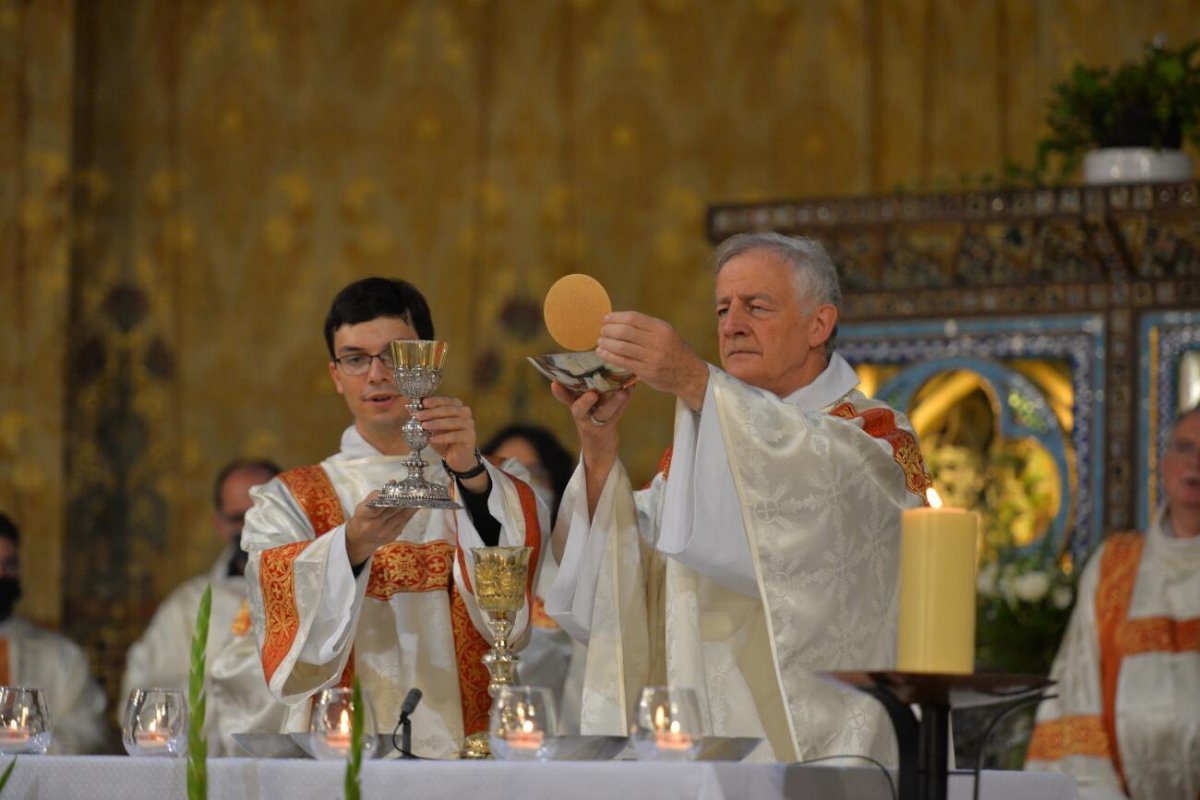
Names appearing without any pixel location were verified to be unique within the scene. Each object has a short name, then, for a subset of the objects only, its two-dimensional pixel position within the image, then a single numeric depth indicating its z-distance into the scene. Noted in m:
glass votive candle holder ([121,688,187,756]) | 6.31
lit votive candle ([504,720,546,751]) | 5.99
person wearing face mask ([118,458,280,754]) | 14.06
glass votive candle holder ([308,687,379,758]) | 6.06
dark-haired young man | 7.71
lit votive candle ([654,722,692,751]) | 5.88
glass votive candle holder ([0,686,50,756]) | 6.37
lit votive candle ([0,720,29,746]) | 6.37
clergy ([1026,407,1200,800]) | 11.41
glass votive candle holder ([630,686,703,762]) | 5.87
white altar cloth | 5.71
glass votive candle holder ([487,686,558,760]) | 5.99
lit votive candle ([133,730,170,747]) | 6.31
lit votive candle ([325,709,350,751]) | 6.06
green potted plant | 12.69
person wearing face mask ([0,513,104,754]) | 13.54
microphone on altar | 6.59
